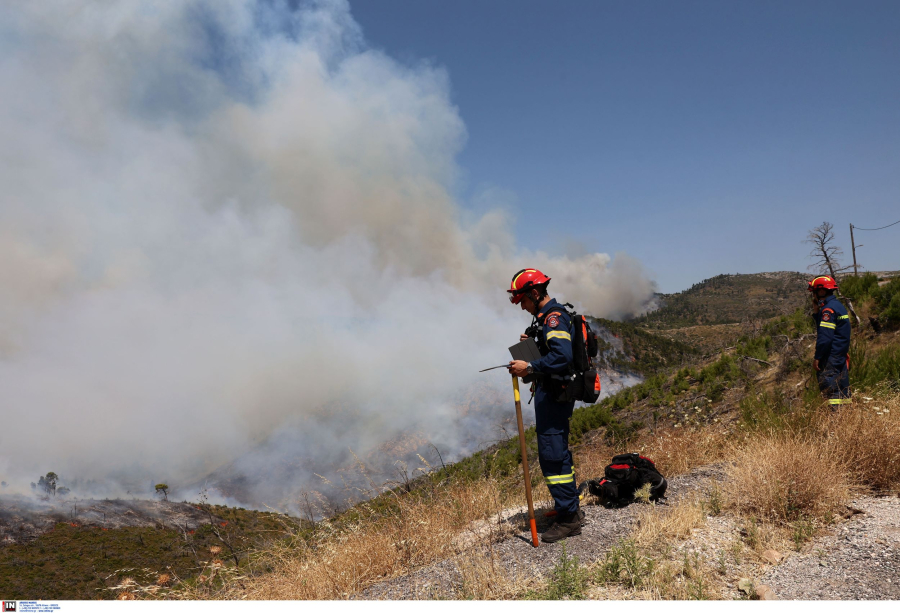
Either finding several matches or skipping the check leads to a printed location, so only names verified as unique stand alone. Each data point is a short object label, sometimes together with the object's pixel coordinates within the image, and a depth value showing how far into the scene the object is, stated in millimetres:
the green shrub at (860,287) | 13320
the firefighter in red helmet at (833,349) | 6566
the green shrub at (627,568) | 3180
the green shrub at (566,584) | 3082
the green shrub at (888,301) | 11406
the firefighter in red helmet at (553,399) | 4395
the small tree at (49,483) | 142688
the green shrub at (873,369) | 7043
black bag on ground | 5119
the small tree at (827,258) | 18162
